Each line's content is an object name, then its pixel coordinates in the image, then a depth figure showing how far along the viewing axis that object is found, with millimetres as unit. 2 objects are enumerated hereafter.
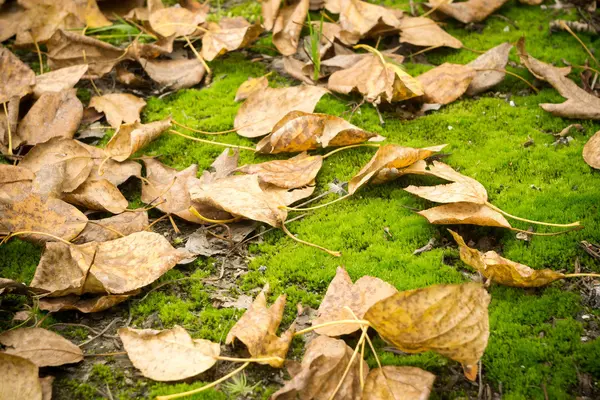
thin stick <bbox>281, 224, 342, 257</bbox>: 2046
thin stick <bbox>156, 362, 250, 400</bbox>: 1586
